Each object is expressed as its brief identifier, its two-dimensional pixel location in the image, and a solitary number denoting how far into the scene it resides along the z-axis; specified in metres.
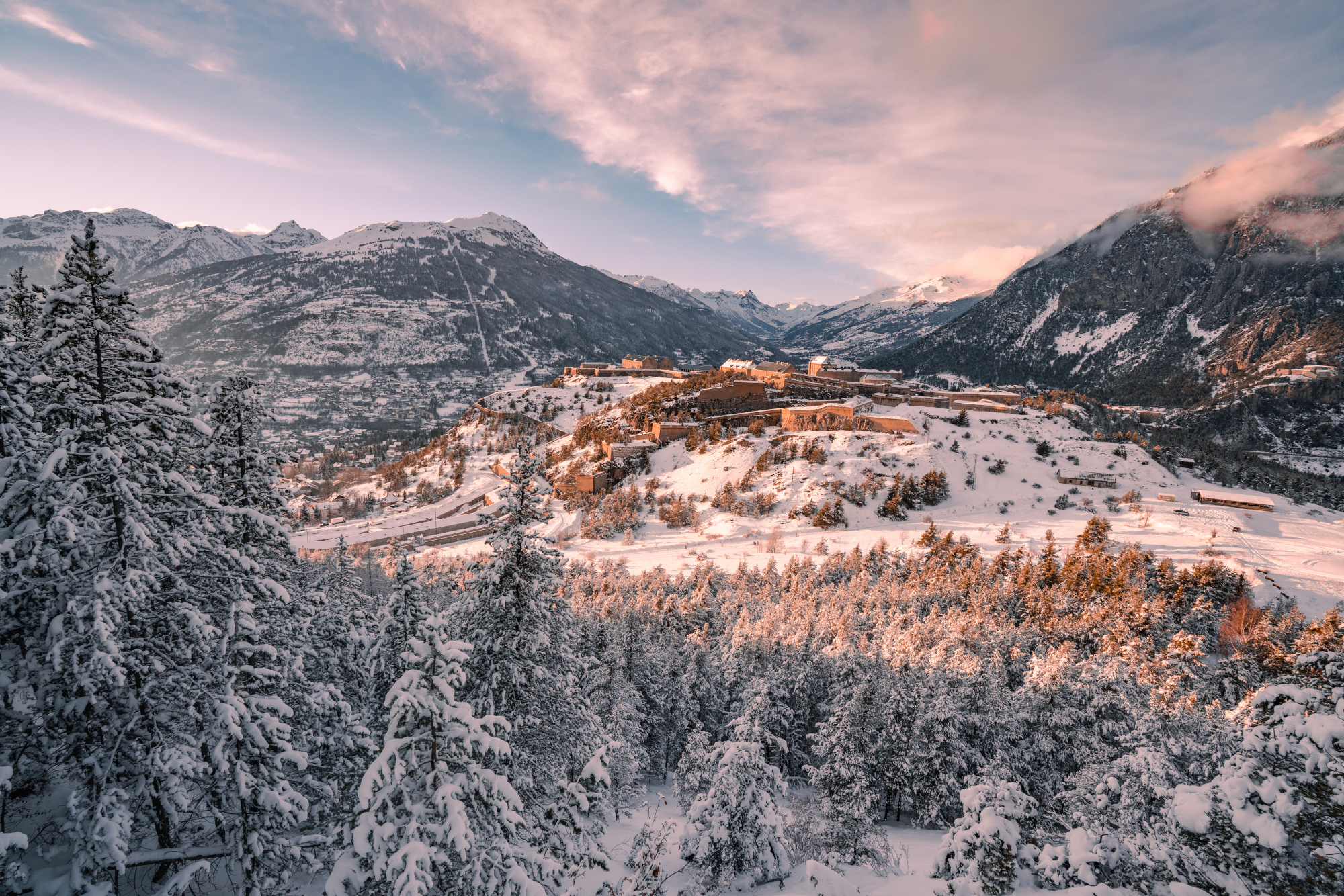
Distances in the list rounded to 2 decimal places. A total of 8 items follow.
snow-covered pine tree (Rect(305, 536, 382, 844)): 13.30
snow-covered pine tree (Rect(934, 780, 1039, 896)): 12.56
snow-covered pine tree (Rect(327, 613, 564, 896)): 7.12
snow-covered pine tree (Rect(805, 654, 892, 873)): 22.86
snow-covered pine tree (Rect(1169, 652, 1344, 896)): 7.51
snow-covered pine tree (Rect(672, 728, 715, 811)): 24.98
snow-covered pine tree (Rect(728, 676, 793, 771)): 20.91
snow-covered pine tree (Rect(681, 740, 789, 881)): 17.14
